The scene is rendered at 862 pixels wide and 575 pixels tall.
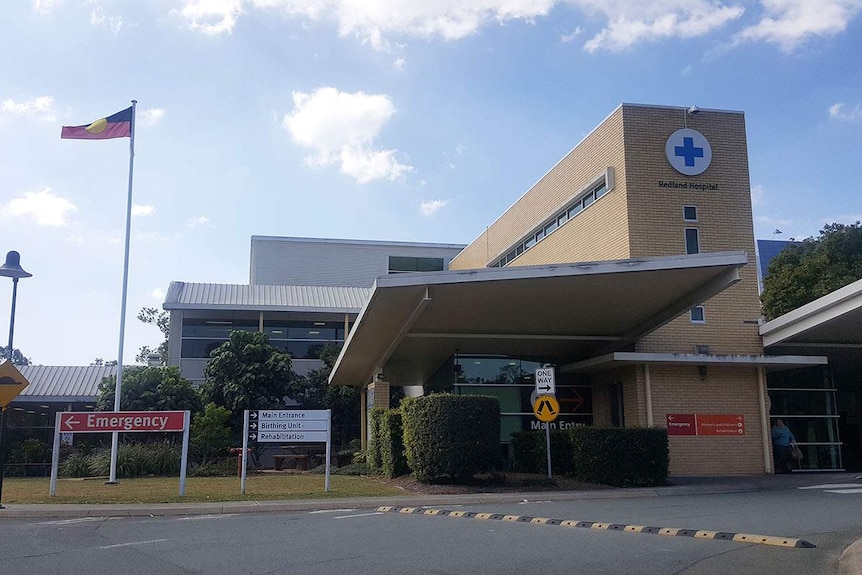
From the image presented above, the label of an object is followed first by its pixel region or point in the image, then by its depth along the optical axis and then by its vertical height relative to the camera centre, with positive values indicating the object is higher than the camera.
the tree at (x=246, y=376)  30.09 +2.05
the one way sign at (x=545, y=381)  17.52 +1.01
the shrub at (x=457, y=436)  16.78 -0.15
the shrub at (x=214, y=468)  23.69 -1.09
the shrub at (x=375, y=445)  22.45 -0.42
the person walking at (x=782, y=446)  21.50 -0.52
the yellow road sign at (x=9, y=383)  14.40 +0.88
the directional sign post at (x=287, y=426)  17.59 +0.10
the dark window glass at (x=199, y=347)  37.81 +3.87
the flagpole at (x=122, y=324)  19.50 +2.73
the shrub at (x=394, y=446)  20.19 -0.40
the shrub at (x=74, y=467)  23.67 -1.00
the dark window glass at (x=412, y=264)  48.97 +9.85
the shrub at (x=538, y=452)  19.44 -0.59
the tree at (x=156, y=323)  62.16 +8.32
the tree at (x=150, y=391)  27.03 +1.34
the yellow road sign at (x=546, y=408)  17.25 +0.42
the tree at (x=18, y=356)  50.36 +4.88
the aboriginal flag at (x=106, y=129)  21.45 +7.92
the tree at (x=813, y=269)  26.31 +5.50
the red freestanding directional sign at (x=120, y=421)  16.52 +0.22
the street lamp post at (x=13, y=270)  17.80 +3.52
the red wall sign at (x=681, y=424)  20.81 +0.08
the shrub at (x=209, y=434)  25.62 -0.09
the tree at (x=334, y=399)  33.12 +1.27
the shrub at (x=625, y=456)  17.45 -0.61
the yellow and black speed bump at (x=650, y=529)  9.77 -1.35
